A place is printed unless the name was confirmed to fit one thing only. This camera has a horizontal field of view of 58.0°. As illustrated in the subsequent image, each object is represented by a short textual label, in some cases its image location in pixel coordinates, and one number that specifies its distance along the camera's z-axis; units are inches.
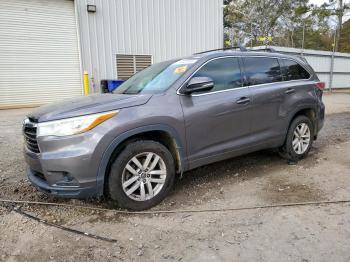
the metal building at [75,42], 461.7
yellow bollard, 489.7
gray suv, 122.4
